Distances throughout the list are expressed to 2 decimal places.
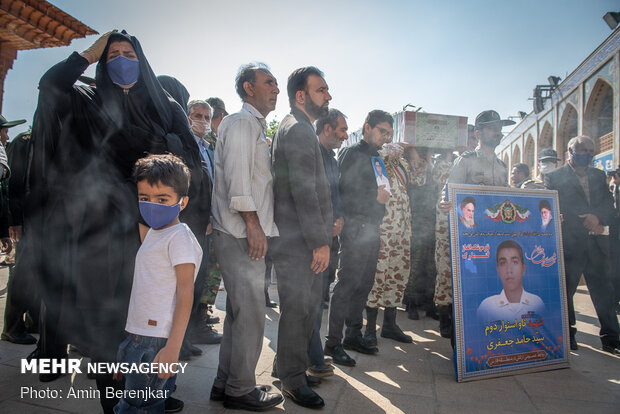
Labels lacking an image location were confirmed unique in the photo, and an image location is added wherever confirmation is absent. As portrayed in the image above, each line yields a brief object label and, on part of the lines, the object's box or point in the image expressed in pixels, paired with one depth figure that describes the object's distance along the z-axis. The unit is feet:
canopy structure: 26.96
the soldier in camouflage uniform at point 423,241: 15.52
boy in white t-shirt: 4.88
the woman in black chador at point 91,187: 5.98
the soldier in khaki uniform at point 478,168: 11.64
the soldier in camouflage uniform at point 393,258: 11.94
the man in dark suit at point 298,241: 7.31
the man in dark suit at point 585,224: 11.92
